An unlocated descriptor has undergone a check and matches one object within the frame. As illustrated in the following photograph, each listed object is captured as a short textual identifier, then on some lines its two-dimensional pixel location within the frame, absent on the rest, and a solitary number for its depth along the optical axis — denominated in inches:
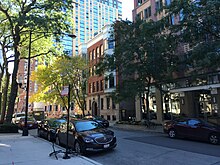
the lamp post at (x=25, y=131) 683.4
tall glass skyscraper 3836.1
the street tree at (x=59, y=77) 1392.7
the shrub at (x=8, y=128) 761.6
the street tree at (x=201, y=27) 509.7
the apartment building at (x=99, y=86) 1466.5
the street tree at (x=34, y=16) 755.4
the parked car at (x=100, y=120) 971.3
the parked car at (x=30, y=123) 1044.5
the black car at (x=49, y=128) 586.9
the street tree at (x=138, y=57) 744.3
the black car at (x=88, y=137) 377.4
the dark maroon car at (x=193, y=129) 497.7
